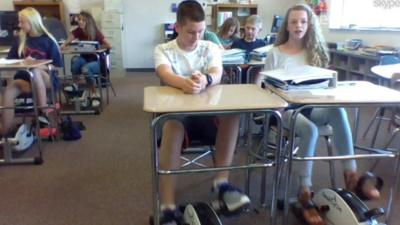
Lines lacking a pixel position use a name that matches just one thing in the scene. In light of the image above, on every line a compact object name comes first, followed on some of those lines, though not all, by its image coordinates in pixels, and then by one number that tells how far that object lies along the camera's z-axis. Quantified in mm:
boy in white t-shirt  1766
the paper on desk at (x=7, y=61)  2812
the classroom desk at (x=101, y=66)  4227
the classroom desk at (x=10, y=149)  2653
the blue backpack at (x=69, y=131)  3287
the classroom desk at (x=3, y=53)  4703
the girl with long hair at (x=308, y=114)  1871
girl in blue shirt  3062
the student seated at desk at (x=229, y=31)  4000
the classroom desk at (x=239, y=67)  2953
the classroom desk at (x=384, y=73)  2570
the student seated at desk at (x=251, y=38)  3492
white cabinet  6434
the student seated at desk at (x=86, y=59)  4426
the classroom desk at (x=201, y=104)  1403
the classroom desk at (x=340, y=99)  1540
